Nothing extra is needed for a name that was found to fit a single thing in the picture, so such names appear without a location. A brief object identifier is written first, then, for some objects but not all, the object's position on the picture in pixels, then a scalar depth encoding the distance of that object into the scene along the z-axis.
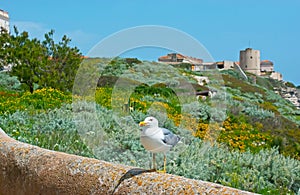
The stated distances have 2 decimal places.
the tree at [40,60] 17.36
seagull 3.70
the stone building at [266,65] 90.56
